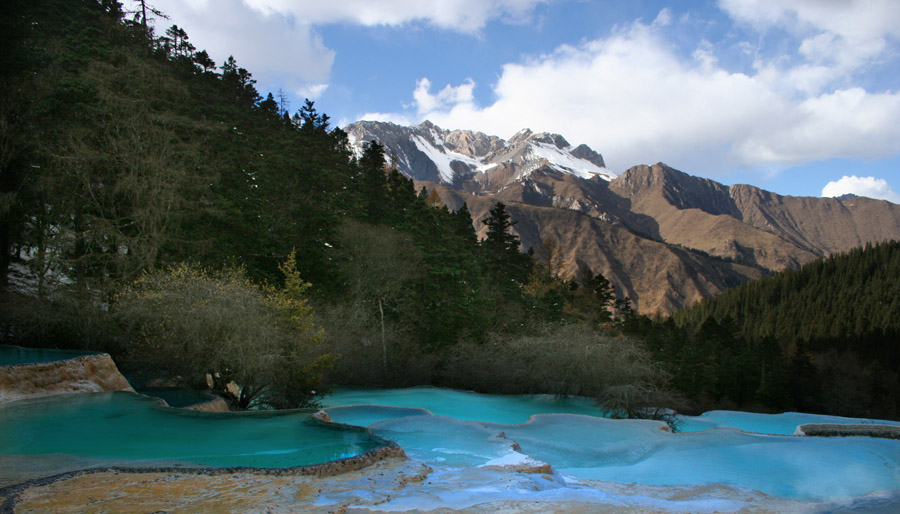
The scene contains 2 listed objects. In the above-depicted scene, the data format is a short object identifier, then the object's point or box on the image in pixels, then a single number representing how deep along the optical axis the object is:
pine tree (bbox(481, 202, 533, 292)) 40.84
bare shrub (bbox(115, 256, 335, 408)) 12.77
